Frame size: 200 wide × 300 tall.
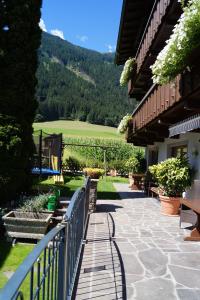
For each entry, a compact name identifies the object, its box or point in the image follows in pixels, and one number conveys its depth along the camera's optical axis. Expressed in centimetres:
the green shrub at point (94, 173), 805
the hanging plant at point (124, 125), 1166
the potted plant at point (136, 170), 1268
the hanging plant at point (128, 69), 1087
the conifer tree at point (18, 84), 662
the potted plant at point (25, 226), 513
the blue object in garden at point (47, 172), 1183
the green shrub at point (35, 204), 548
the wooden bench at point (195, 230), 510
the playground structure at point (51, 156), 1249
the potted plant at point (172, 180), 706
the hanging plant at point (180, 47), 356
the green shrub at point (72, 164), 1851
